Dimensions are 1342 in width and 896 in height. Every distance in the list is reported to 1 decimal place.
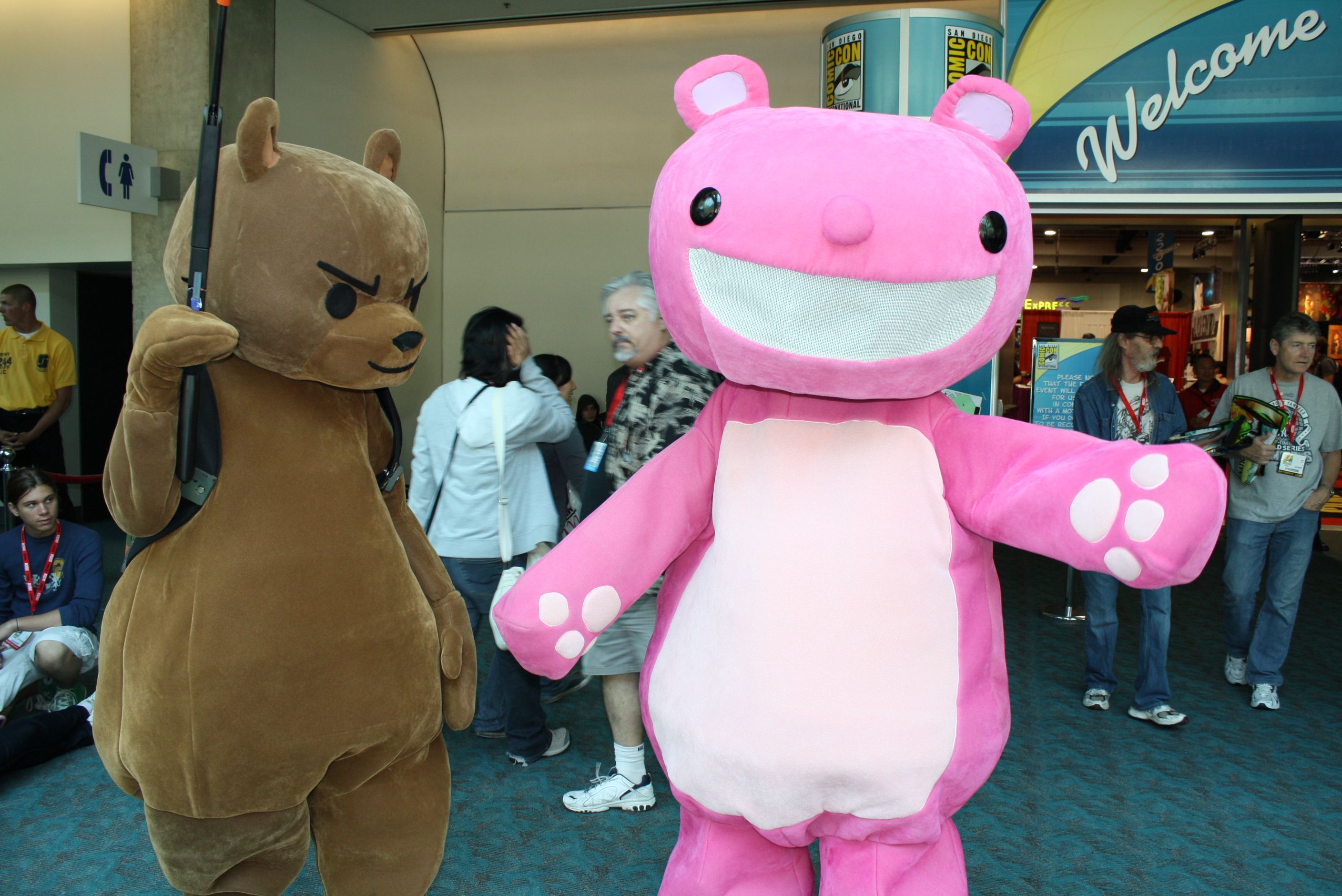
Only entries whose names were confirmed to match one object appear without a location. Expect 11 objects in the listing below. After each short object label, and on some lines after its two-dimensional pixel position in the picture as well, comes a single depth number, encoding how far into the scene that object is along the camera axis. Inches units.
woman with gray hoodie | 135.5
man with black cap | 161.2
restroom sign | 212.2
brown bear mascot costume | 69.6
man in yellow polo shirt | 272.4
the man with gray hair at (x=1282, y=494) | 167.3
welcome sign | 202.2
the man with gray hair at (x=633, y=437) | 109.3
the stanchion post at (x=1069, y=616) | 231.9
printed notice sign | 221.6
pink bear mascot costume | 57.2
